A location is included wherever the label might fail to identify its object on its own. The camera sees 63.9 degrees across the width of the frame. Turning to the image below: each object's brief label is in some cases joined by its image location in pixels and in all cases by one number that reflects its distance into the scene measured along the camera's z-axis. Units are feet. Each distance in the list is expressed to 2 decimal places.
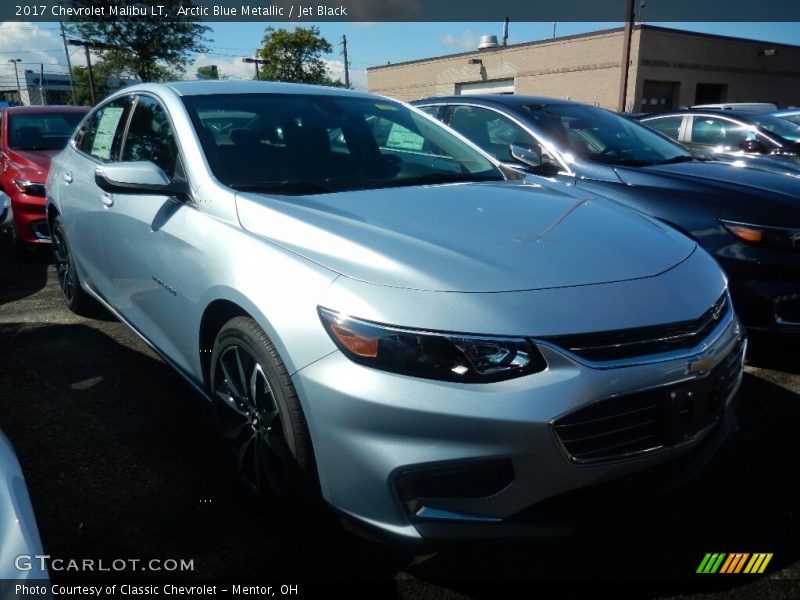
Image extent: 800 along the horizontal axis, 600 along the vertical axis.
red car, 19.30
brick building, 92.53
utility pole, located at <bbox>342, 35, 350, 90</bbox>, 171.23
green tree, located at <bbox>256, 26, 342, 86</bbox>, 125.39
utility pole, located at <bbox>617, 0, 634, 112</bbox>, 58.29
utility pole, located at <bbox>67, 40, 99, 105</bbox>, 81.73
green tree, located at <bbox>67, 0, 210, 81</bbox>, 81.61
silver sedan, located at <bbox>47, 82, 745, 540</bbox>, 5.63
